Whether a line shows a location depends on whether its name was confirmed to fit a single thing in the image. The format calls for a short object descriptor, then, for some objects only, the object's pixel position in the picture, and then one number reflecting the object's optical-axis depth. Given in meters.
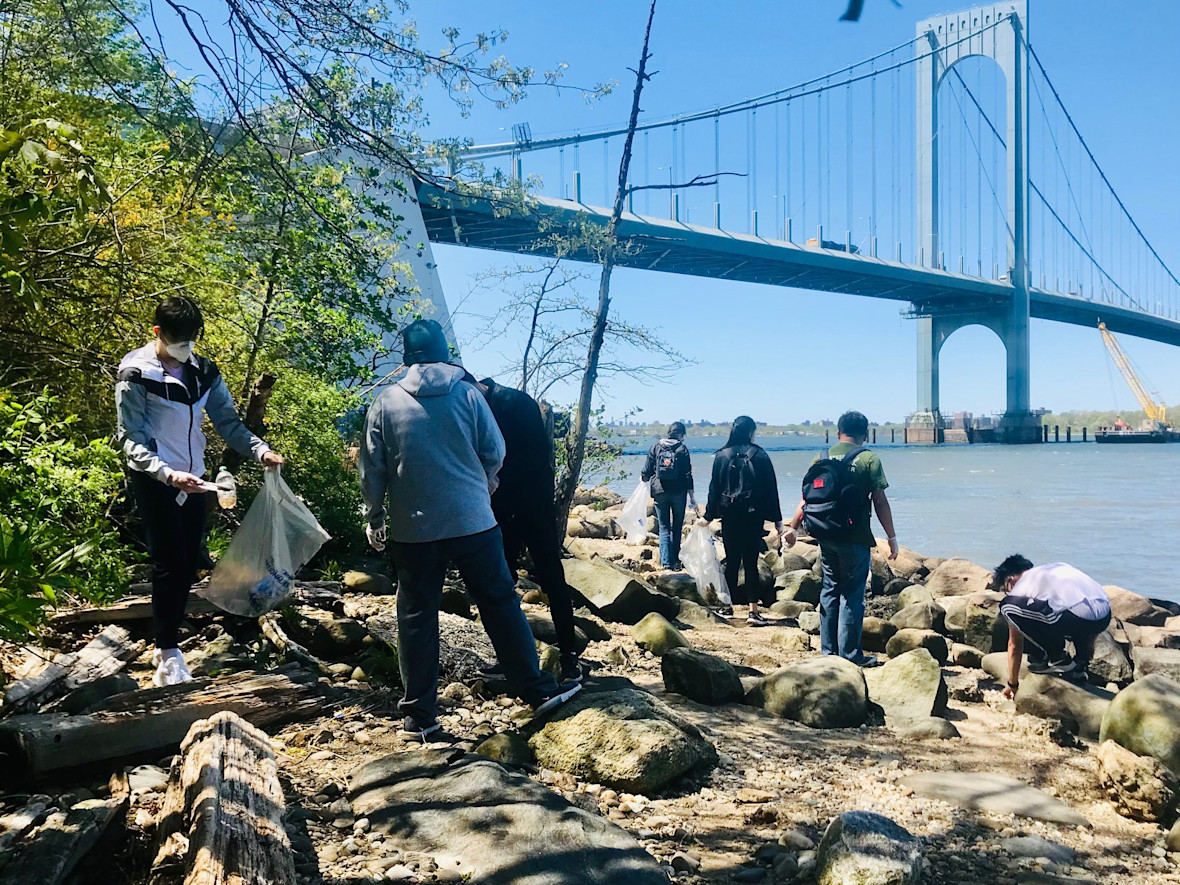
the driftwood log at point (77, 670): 2.43
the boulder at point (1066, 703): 3.94
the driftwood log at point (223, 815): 1.58
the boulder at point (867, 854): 2.05
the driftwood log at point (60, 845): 1.61
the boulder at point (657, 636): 4.63
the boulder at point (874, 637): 5.67
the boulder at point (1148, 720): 3.38
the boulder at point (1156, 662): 4.84
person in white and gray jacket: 2.71
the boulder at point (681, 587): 6.54
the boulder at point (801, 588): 7.49
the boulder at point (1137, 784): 2.88
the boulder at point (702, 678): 3.69
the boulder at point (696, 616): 5.91
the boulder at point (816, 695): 3.59
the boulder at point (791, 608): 6.83
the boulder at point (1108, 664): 4.67
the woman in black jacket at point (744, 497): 6.13
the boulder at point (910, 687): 3.80
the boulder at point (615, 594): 5.37
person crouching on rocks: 4.25
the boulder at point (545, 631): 3.97
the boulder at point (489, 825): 1.93
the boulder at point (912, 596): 6.97
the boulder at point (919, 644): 5.29
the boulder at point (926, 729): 3.58
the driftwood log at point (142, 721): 2.14
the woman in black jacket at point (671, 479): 7.64
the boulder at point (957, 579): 8.07
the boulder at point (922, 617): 6.18
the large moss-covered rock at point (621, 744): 2.60
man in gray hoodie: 2.74
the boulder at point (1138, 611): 7.14
